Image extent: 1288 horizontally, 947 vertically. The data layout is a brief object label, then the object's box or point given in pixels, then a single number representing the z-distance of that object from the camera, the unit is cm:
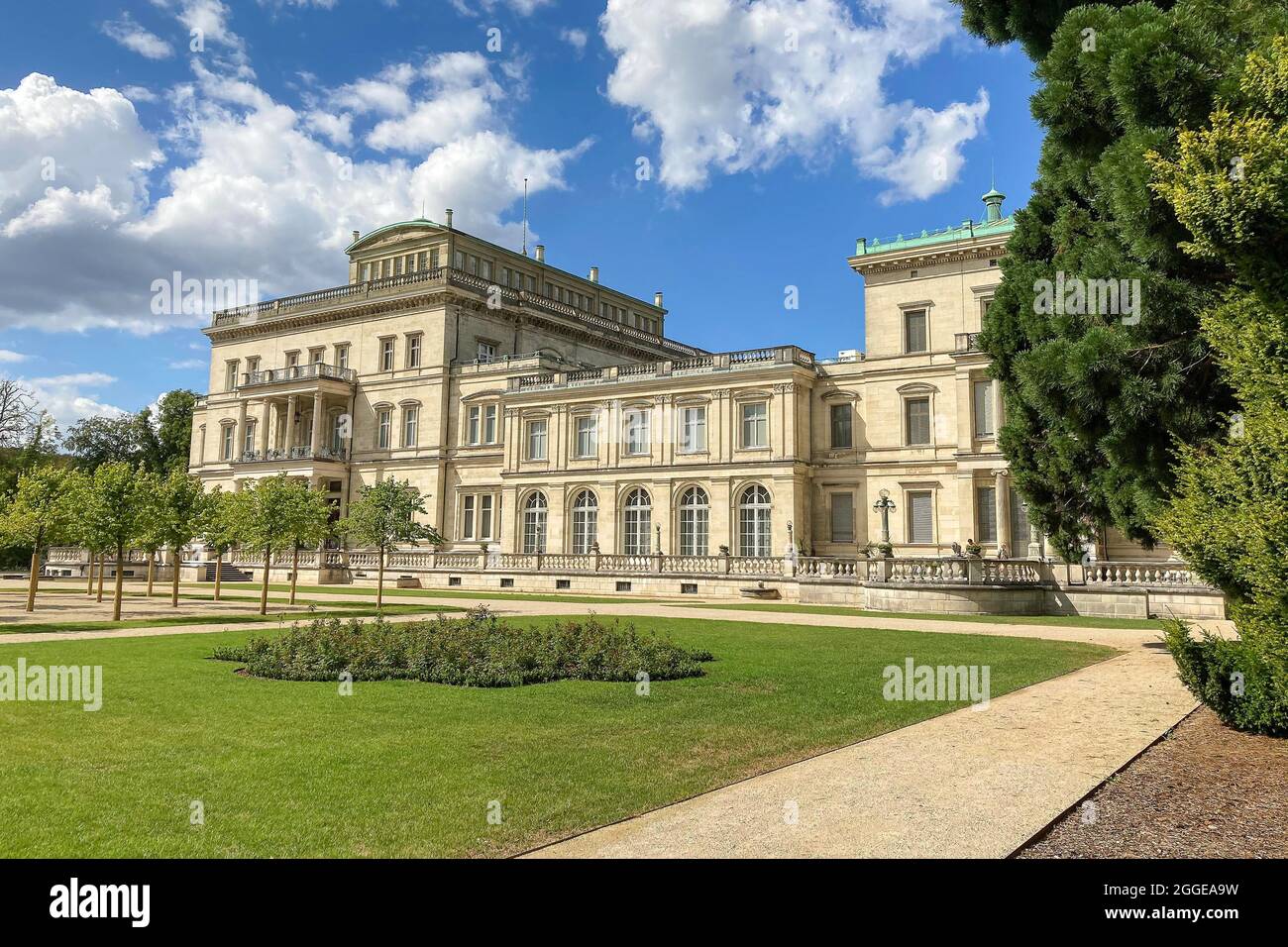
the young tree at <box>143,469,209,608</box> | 2630
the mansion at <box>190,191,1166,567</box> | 4016
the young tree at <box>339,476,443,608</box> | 2986
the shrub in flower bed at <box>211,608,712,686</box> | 1254
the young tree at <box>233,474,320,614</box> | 2702
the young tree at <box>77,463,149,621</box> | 2300
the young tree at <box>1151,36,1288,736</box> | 832
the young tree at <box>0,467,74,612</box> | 2502
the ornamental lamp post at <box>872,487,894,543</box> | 3597
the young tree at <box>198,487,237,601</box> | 3128
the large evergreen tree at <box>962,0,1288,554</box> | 1132
